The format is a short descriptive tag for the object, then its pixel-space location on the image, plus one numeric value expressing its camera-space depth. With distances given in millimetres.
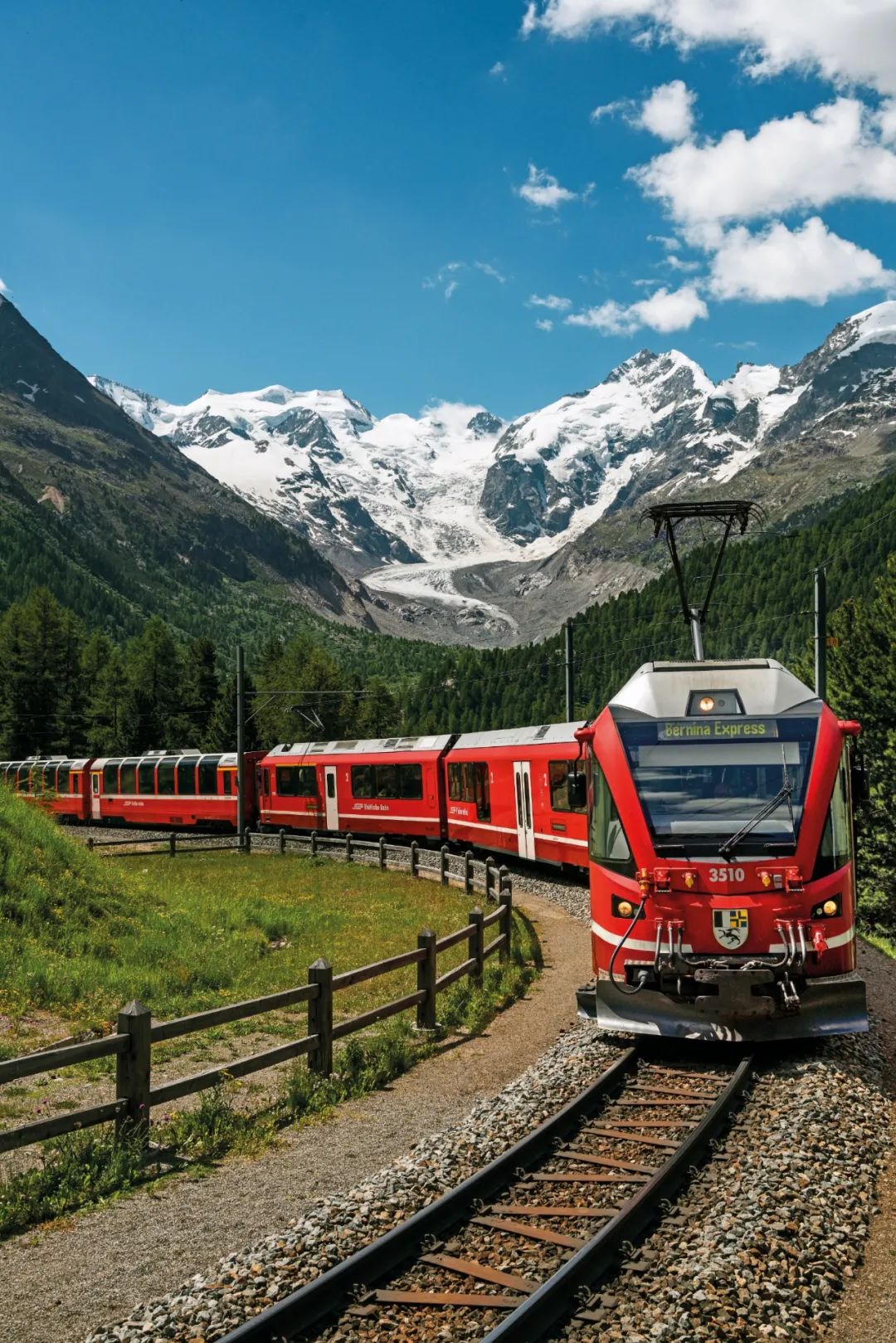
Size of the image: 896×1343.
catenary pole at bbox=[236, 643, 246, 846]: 40531
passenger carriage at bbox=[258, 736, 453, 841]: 36281
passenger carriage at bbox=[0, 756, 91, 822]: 54938
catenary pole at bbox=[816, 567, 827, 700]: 26933
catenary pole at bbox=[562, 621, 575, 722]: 35125
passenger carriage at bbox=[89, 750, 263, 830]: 47906
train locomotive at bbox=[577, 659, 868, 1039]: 10453
